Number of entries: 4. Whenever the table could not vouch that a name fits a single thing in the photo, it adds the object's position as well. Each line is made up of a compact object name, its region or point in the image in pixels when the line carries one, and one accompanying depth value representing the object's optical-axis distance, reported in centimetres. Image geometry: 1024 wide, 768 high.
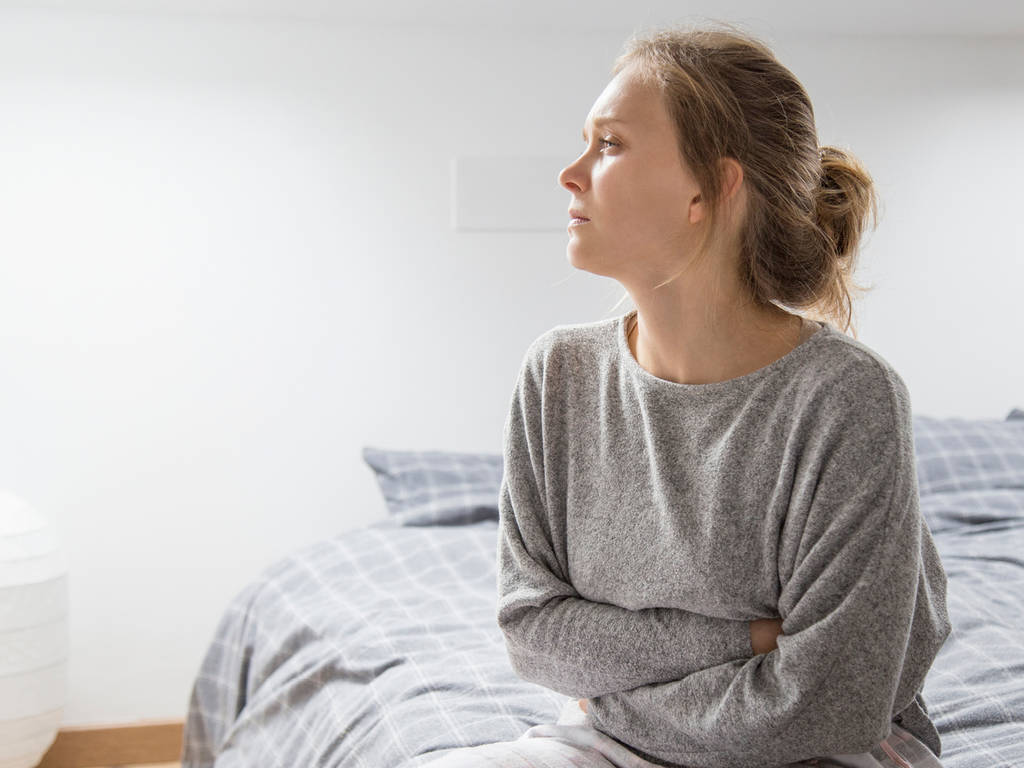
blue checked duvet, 148
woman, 103
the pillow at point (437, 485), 256
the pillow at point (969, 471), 245
